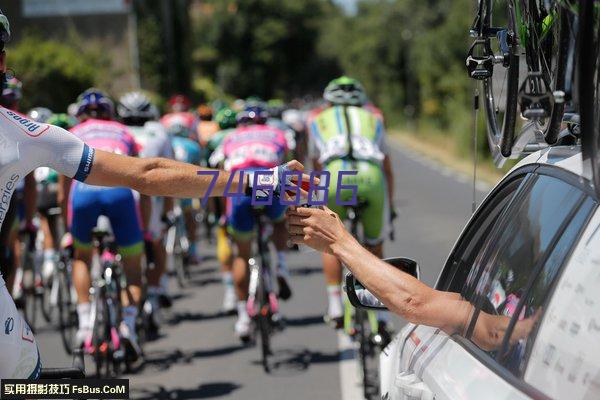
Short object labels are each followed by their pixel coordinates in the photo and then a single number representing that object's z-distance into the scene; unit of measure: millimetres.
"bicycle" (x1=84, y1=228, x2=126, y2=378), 7238
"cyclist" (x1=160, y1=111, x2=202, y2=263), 12547
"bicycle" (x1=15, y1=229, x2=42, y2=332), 9797
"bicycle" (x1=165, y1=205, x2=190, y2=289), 12617
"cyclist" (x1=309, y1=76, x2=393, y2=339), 7922
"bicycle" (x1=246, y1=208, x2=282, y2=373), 8445
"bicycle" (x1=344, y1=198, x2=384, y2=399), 7060
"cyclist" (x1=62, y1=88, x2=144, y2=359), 7477
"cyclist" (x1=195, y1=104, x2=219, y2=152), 15734
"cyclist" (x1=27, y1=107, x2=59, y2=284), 10523
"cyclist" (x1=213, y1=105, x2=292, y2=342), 8578
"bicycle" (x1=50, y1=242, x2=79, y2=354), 9198
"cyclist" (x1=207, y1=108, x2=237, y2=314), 10195
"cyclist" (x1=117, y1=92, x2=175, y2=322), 9078
